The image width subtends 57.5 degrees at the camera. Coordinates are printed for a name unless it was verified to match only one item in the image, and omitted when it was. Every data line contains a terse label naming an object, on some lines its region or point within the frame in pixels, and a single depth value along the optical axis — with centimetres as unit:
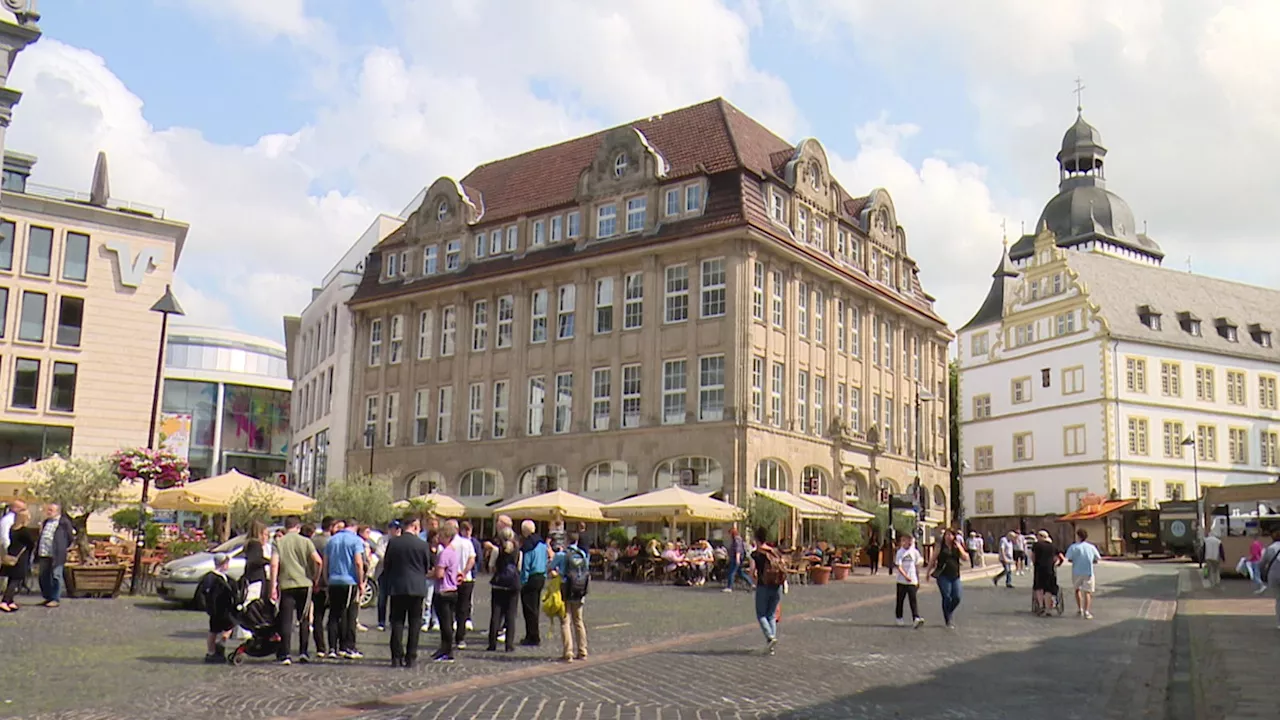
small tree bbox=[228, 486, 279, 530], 2742
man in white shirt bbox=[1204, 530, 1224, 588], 3341
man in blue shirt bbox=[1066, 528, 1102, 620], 2092
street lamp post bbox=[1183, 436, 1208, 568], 4606
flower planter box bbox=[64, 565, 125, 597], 2178
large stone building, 4009
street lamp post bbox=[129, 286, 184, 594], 2334
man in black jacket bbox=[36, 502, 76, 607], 2019
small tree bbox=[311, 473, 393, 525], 3662
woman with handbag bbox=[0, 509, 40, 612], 1892
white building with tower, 6688
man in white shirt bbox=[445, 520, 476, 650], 1463
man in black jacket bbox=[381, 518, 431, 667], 1295
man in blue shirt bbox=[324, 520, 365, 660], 1359
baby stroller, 1293
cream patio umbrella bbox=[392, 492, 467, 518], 3750
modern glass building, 8831
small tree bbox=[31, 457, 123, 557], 2817
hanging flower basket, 2448
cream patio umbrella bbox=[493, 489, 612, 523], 3259
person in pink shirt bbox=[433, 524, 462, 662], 1381
